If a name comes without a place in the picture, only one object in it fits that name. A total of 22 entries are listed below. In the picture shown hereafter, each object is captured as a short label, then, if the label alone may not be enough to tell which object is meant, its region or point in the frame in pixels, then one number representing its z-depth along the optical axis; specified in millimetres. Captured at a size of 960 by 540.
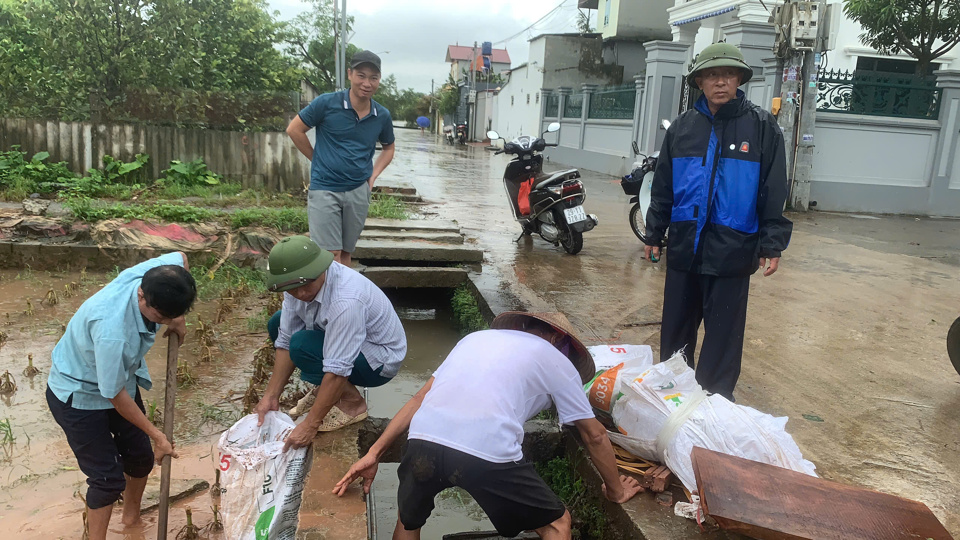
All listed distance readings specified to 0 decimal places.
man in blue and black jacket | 2975
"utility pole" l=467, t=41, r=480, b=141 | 40000
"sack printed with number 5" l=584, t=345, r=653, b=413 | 2934
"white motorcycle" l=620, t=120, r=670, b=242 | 7000
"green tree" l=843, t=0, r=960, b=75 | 11227
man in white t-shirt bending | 2068
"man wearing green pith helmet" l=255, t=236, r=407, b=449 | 2596
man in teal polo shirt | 4315
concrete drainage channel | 4711
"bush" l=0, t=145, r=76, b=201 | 7664
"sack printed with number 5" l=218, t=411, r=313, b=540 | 2385
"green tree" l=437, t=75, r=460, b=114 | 47491
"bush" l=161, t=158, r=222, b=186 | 8297
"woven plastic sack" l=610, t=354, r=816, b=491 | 2566
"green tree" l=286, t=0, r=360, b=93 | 39641
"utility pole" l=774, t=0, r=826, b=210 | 9375
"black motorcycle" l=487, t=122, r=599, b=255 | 6797
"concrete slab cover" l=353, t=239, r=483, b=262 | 5859
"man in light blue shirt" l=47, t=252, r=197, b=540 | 2197
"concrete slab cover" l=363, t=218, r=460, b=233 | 6766
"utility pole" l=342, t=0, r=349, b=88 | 13195
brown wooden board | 2170
